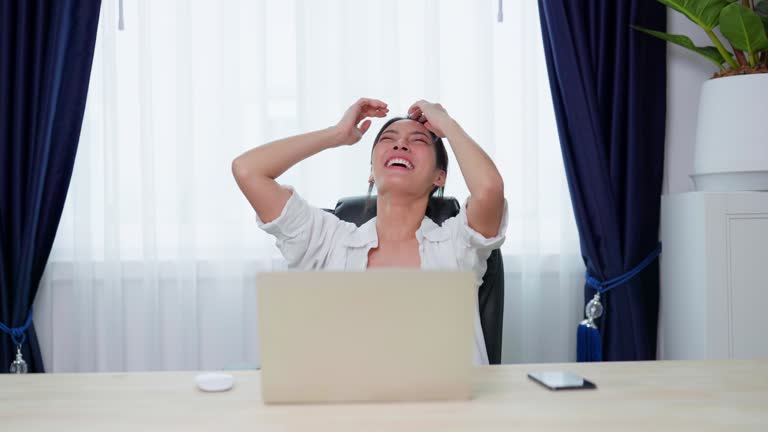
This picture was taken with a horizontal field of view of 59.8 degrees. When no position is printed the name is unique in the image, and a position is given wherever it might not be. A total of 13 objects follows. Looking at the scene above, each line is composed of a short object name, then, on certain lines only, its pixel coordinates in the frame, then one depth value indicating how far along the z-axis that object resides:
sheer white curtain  2.41
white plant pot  2.14
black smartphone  0.97
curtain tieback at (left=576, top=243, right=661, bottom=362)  2.44
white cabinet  2.17
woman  1.82
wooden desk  0.80
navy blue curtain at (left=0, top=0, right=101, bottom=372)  2.33
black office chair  1.78
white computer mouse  0.98
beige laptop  0.86
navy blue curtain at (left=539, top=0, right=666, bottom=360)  2.44
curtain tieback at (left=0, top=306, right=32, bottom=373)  2.31
